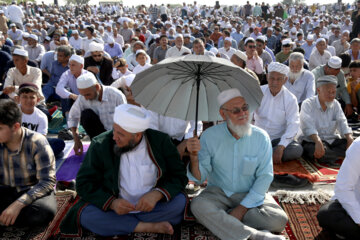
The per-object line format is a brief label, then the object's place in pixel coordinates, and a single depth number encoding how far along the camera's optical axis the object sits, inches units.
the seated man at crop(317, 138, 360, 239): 87.7
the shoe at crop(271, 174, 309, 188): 131.6
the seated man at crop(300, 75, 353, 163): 151.7
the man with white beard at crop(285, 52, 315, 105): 190.1
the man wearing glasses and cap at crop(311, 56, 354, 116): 206.4
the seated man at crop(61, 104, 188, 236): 97.2
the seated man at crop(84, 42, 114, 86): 239.9
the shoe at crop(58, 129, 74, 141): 189.0
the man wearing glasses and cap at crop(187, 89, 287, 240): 95.2
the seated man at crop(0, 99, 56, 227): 99.1
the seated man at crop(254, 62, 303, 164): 147.0
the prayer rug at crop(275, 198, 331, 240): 101.0
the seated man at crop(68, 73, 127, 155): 155.6
